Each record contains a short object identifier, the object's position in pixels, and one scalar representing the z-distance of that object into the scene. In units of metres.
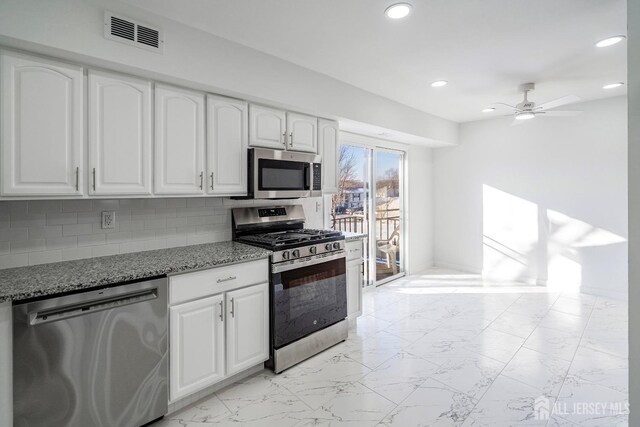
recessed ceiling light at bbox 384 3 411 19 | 2.13
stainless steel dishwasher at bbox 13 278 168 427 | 1.60
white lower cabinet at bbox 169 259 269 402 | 2.14
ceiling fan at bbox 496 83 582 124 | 3.64
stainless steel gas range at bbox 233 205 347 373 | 2.66
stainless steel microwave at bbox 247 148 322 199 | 2.86
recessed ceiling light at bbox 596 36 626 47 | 2.61
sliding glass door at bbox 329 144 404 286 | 4.54
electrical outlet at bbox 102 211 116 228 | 2.38
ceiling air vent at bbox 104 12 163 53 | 2.03
